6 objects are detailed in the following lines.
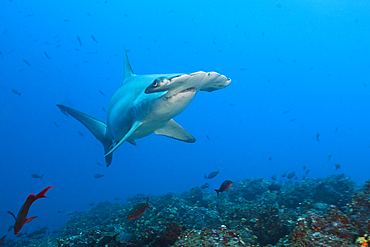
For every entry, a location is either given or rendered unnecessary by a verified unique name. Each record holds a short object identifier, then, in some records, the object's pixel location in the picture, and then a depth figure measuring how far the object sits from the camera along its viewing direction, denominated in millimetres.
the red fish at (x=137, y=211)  4059
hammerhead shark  2869
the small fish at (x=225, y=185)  4930
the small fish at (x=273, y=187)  6862
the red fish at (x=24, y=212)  2314
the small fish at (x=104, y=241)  3410
